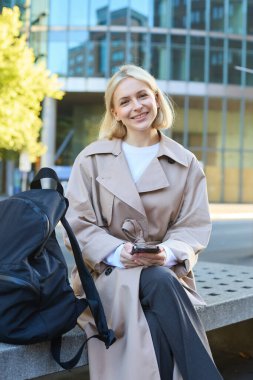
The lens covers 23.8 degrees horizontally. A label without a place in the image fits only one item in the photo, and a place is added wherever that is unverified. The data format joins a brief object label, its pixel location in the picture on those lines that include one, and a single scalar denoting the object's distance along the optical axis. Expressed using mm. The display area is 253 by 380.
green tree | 17500
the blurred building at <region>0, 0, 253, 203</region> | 37688
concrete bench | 2494
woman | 2680
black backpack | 2379
